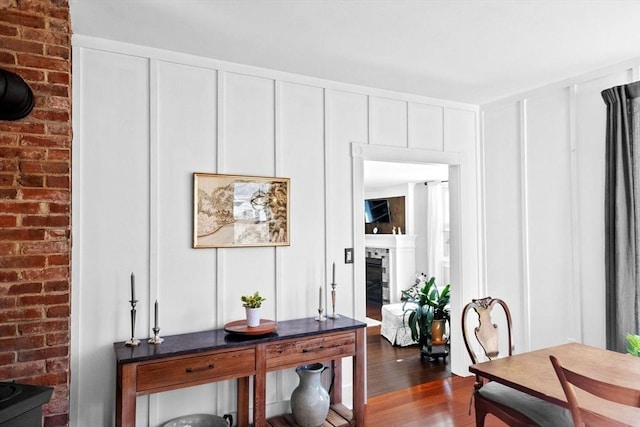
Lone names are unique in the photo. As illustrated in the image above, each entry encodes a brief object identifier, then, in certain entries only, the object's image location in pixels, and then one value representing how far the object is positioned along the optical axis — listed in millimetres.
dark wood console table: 2281
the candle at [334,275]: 3229
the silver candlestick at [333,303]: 3168
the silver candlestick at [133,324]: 2488
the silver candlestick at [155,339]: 2545
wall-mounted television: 8695
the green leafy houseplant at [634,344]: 2680
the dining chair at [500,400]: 2141
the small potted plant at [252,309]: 2738
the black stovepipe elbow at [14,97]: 1751
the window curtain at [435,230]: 7602
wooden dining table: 1777
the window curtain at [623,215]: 2975
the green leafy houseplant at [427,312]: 4695
